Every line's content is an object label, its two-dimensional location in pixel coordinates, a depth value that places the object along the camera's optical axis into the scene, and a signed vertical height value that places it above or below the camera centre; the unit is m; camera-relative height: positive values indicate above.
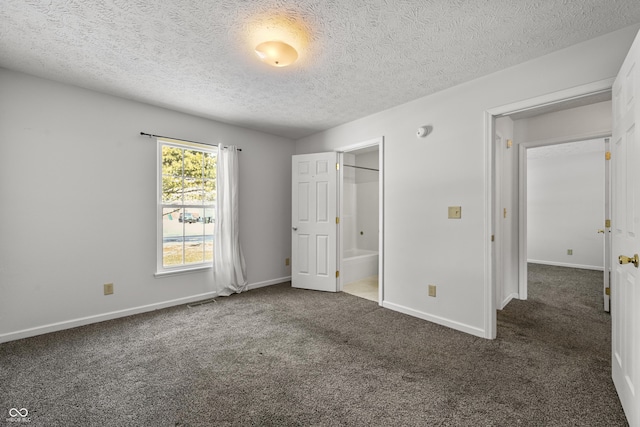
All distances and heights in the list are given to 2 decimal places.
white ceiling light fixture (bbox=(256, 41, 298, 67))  2.00 +1.18
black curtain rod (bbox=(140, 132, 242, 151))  3.29 +0.96
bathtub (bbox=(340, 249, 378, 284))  4.61 -0.93
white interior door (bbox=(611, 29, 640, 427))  1.39 -0.12
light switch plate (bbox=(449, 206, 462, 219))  2.80 +0.01
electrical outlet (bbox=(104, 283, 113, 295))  3.04 -0.81
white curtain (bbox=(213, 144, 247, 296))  3.87 -0.17
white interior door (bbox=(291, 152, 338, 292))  4.17 -0.13
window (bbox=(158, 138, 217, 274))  3.52 +0.13
